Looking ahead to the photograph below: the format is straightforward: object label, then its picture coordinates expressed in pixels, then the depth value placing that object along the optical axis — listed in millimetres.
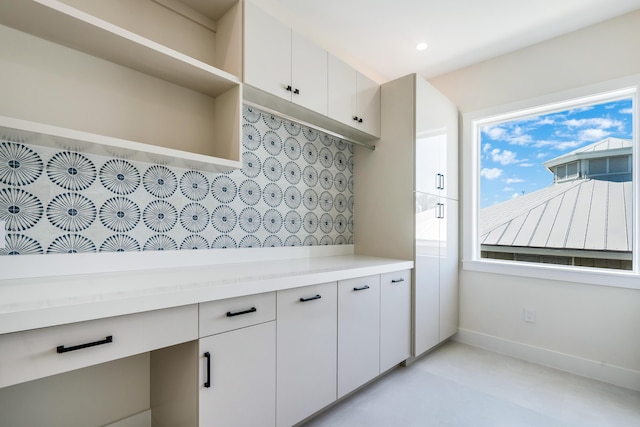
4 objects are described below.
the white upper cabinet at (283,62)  1755
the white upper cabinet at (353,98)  2283
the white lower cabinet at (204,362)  979
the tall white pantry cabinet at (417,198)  2488
